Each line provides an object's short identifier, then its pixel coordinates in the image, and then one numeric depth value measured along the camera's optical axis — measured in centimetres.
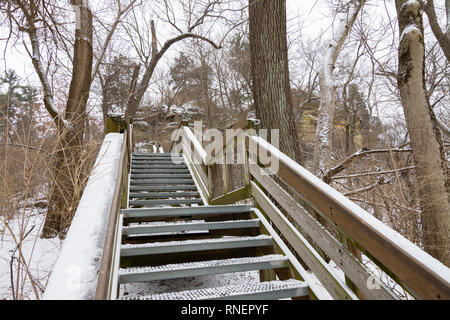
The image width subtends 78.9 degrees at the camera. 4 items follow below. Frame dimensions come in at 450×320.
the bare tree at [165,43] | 1047
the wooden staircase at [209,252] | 196
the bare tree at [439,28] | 607
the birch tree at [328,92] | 651
